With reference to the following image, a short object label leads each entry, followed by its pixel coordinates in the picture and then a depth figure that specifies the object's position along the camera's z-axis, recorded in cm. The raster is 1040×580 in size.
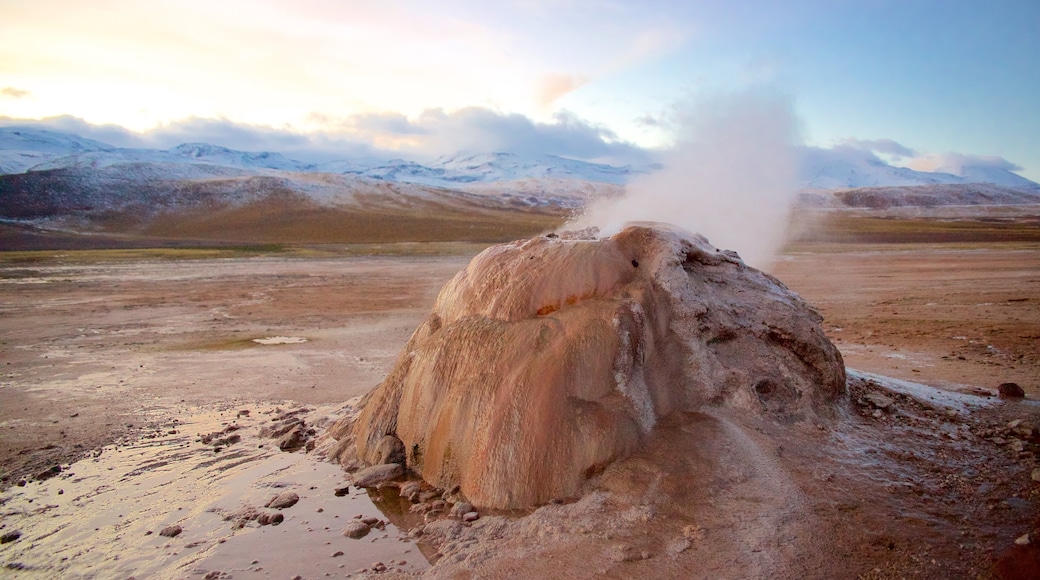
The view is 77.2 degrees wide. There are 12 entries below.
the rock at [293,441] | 658
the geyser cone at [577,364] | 473
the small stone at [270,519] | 488
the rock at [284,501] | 517
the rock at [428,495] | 499
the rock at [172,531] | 478
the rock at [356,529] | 464
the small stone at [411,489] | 507
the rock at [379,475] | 539
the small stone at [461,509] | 462
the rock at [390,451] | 554
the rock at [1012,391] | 708
